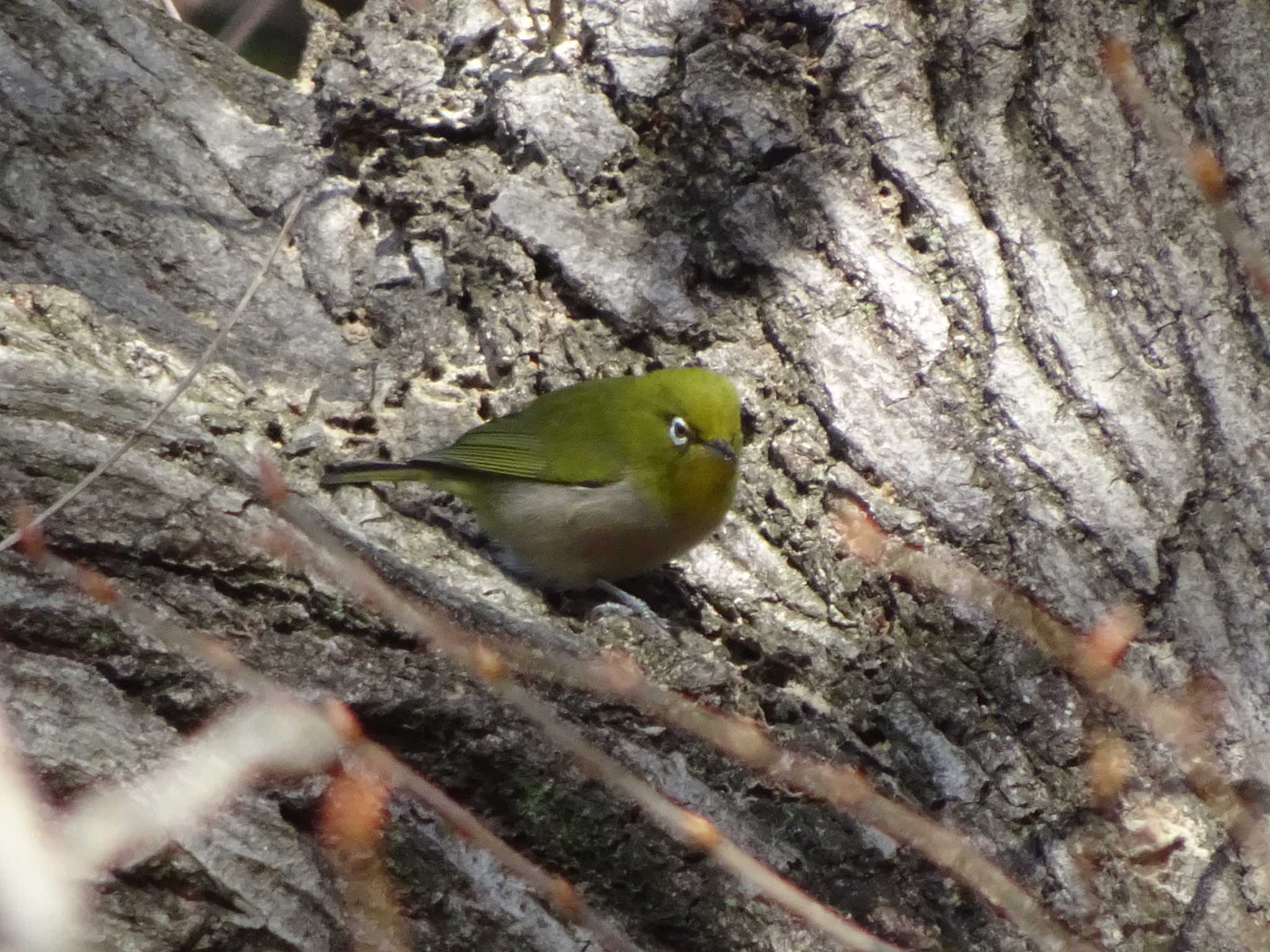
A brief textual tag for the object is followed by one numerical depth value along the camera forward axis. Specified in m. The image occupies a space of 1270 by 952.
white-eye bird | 6.34
